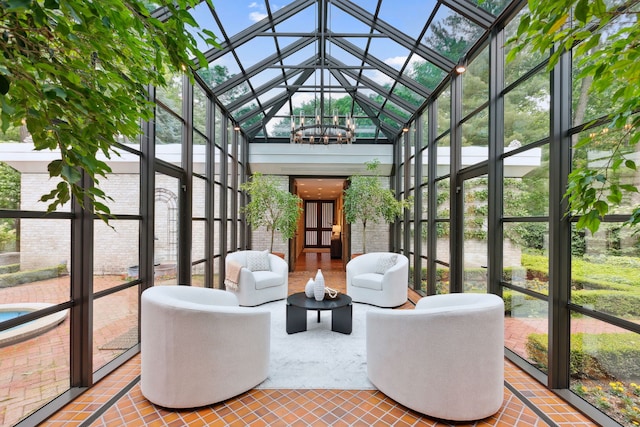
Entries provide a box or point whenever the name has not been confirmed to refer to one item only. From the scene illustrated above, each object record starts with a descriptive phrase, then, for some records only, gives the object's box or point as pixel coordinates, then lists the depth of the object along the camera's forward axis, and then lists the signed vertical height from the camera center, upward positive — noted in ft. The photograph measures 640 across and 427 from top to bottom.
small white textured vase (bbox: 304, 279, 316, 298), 13.56 -3.34
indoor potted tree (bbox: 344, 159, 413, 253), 22.38 +0.97
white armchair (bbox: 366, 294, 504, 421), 7.34 -3.54
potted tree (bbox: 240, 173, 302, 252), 22.80 +0.56
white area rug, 9.11 -4.95
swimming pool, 6.77 -2.71
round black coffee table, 12.69 -4.21
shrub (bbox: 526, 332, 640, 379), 7.13 -3.54
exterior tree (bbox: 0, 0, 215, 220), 2.92 +1.55
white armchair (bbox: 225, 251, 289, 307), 15.83 -3.47
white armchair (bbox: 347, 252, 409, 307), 16.17 -3.53
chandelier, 16.10 +4.42
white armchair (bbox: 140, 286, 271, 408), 7.66 -3.54
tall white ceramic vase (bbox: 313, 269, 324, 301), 13.19 -3.27
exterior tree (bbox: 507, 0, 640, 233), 3.11 +1.66
